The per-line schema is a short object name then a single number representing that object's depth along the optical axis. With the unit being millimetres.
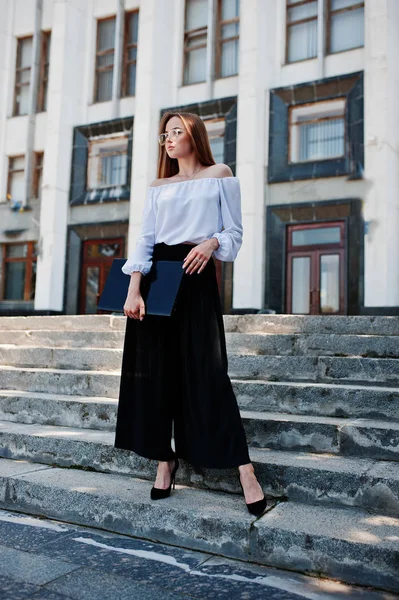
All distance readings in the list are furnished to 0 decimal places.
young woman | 2773
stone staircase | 2441
